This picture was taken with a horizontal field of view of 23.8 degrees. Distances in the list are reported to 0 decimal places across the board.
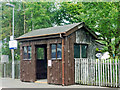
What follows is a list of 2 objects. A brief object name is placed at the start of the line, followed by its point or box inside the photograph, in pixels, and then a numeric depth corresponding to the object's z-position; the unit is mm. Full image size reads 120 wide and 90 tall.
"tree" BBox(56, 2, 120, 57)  21328
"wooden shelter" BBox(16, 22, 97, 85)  19812
